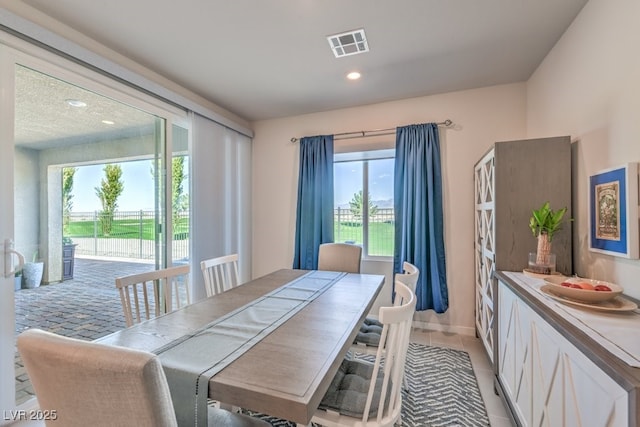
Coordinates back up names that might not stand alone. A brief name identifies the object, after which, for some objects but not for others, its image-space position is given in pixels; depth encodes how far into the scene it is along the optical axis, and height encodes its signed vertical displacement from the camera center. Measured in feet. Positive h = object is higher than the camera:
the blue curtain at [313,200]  11.35 +0.63
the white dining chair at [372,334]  5.54 -2.62
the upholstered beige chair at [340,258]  9.00 -1.36
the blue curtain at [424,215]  9.78 +0.00
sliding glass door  5.59 +0.53
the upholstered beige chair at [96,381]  2.07 -1.25
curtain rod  10.67 +3.18
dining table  2.88 -1.72
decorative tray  3.71 -1.24
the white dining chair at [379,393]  3.58 -2.61
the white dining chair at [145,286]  4.94 -1.32
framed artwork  4.27 +0.05
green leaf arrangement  5.77 -0.13
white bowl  3.90 -1.11
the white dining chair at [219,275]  6.79 -1.55
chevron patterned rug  5.73 -4.12
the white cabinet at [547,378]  2.70 -2.05
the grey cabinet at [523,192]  6.21 +0.52
